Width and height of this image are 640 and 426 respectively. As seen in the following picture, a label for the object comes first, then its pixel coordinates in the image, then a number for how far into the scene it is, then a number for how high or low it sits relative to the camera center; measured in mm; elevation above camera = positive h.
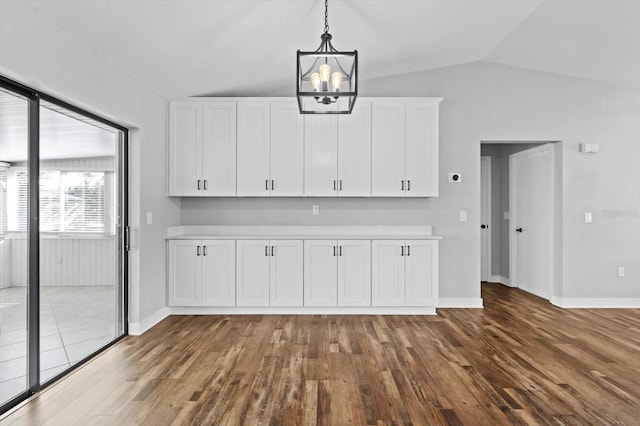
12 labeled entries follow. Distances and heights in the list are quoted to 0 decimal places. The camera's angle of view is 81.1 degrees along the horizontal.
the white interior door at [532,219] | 5320 -88
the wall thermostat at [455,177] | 4945 +484
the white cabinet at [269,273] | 4504 -698
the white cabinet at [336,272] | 4496 -694
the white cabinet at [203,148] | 4629 +838
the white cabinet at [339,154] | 4664 +756
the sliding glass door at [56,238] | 2420 -170
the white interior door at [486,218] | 6551 -81
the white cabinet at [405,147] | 4648 +831
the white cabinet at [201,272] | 4504 -684
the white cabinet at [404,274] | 4488 -719
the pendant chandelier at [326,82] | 2467 +900
